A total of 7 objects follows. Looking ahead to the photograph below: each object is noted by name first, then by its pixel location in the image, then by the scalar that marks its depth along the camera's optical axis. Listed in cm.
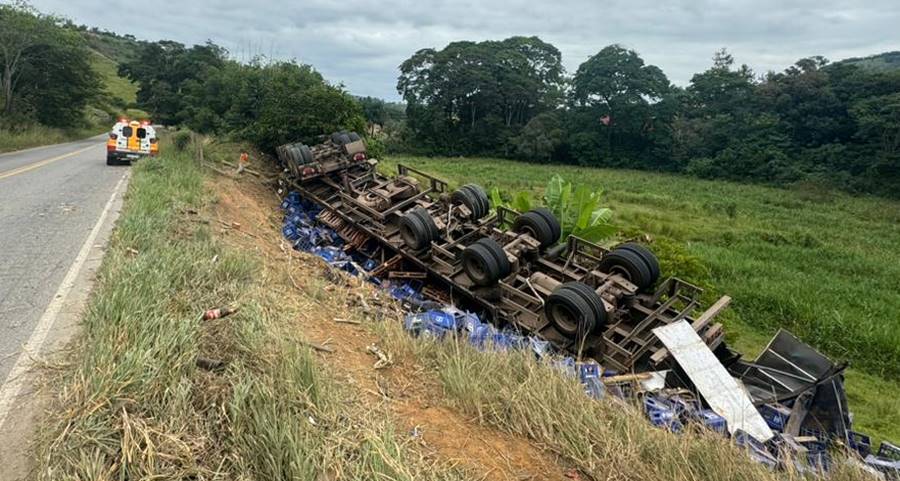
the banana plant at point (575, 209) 1220
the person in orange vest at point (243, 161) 1594
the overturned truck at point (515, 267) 774
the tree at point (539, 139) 5250
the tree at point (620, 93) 5366
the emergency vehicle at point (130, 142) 1698
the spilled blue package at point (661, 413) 488
